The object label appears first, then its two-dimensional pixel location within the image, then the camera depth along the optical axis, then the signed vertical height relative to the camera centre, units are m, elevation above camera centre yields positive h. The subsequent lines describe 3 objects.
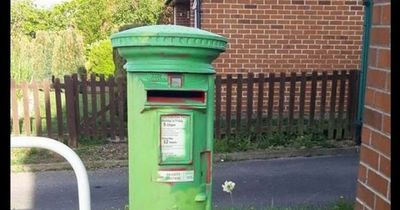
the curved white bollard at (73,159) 1.58 -0.39
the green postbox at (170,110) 2.34 -0.28
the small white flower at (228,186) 3.20 -0.91
